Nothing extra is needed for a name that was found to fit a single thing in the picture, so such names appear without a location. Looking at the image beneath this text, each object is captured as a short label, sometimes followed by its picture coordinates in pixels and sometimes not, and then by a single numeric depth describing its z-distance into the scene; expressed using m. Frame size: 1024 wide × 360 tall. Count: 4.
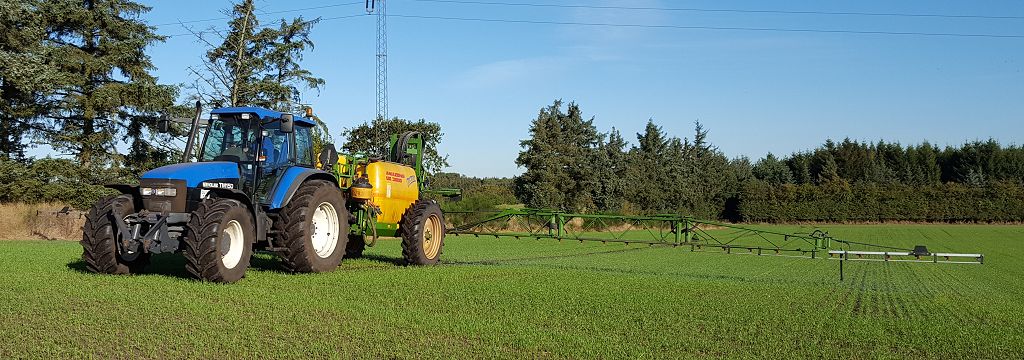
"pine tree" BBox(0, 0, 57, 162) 28.47
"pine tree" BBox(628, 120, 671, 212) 69.39
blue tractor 10.19
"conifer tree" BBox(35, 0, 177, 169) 30.97
